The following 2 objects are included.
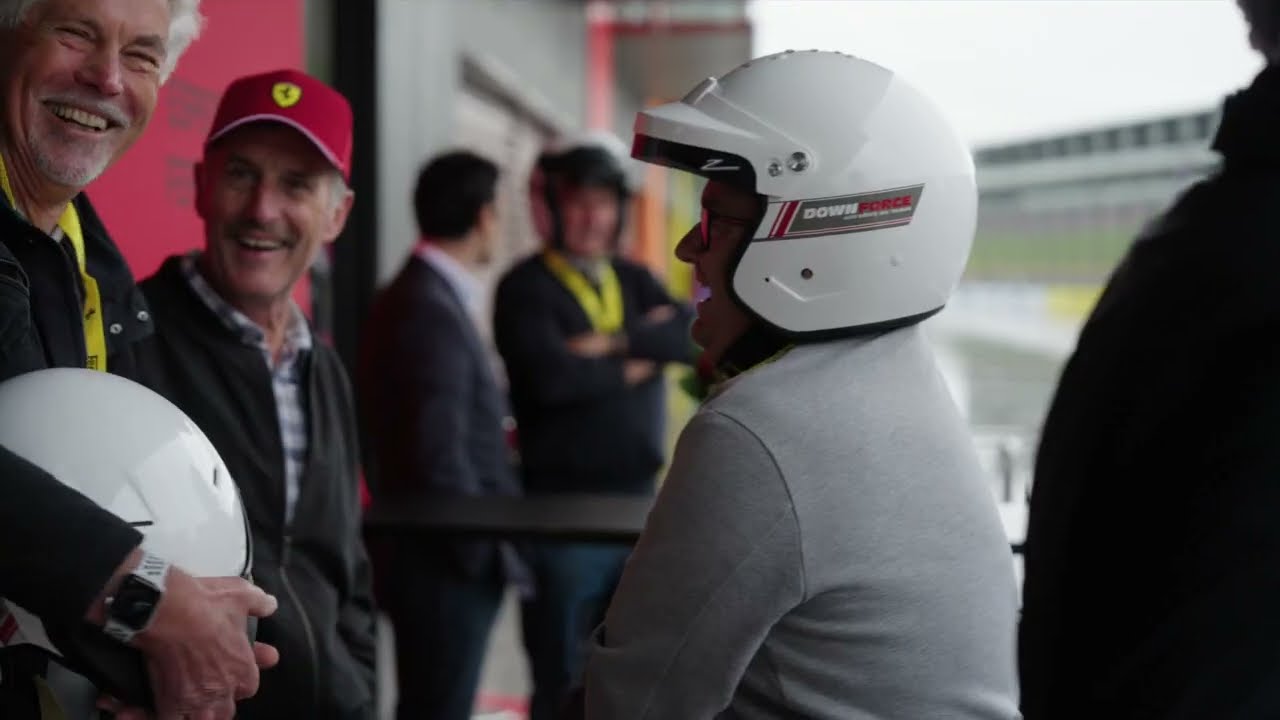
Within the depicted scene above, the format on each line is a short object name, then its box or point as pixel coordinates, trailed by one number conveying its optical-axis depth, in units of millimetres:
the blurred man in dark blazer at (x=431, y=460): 2910
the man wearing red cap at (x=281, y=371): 1638
